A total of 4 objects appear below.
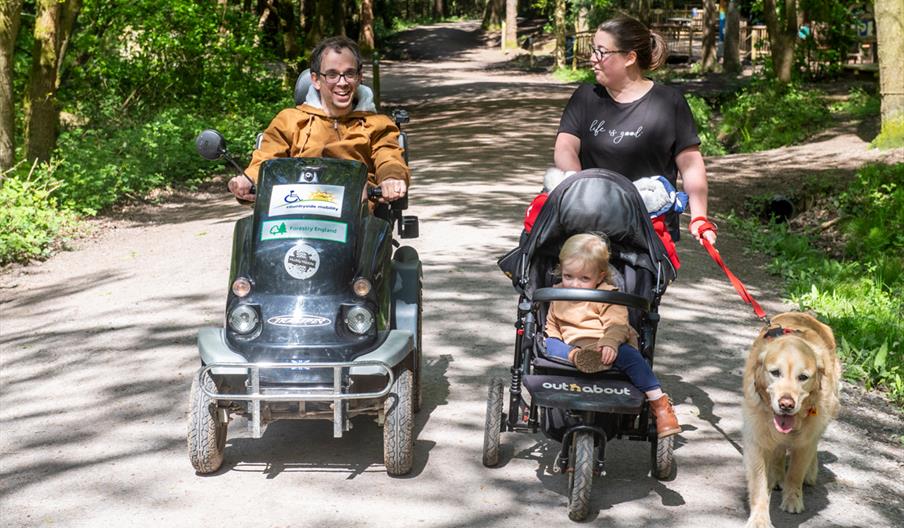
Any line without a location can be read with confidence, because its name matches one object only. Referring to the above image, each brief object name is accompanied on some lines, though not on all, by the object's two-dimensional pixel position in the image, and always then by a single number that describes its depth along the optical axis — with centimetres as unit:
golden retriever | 472
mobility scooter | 512
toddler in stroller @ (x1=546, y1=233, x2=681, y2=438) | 496
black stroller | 491
